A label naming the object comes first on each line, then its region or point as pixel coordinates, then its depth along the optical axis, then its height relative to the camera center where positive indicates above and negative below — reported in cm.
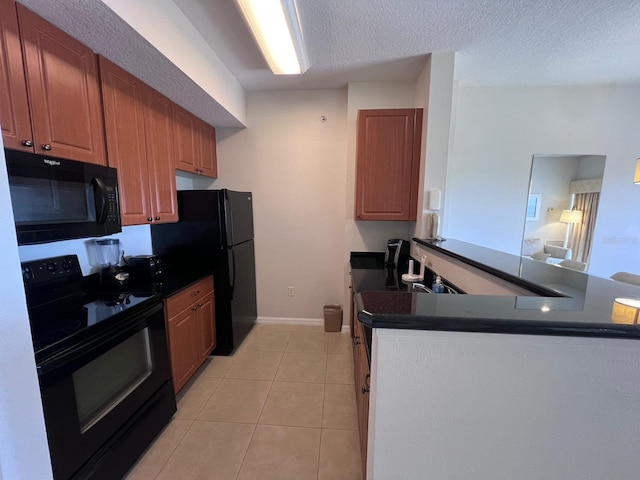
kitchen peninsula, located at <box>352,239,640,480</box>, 67 -48
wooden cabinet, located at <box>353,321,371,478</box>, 121 -86
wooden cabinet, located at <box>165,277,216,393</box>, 189 -96
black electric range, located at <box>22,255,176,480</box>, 107 -79
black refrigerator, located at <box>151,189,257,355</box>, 239 -34
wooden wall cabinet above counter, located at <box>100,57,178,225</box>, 167 +46
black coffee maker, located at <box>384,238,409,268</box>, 258 -41
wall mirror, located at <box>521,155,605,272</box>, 277 +8
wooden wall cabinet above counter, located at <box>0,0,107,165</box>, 113 +58
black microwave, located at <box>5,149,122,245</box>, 111 +5
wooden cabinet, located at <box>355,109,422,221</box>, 235 +44
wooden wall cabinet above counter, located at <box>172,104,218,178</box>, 233 +64
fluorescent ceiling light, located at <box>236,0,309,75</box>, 148 +117
